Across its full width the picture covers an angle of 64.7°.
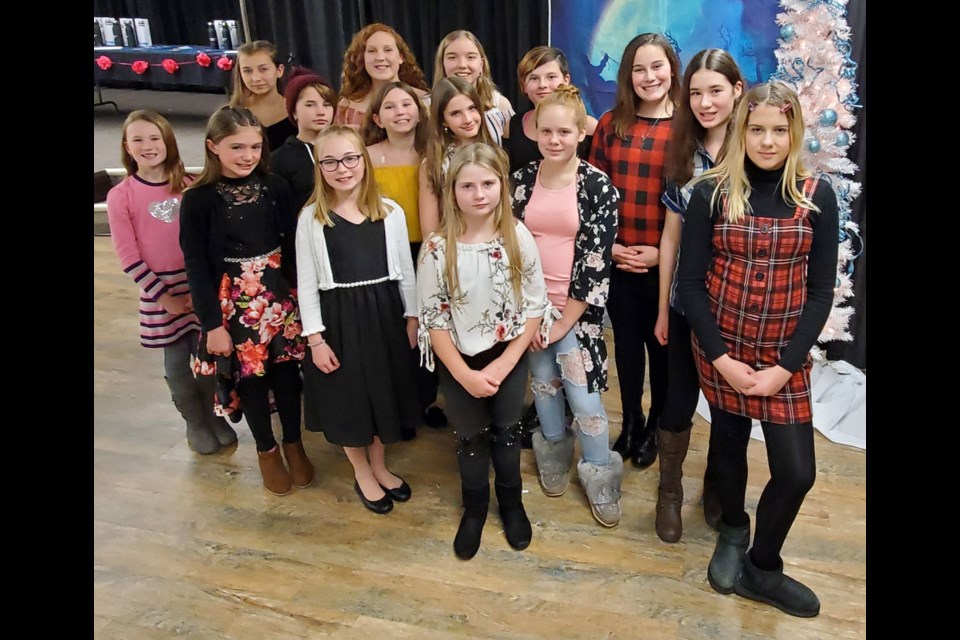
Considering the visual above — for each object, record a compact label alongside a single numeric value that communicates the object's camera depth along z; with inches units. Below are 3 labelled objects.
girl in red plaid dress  64.6
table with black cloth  169.6
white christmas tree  102.5
